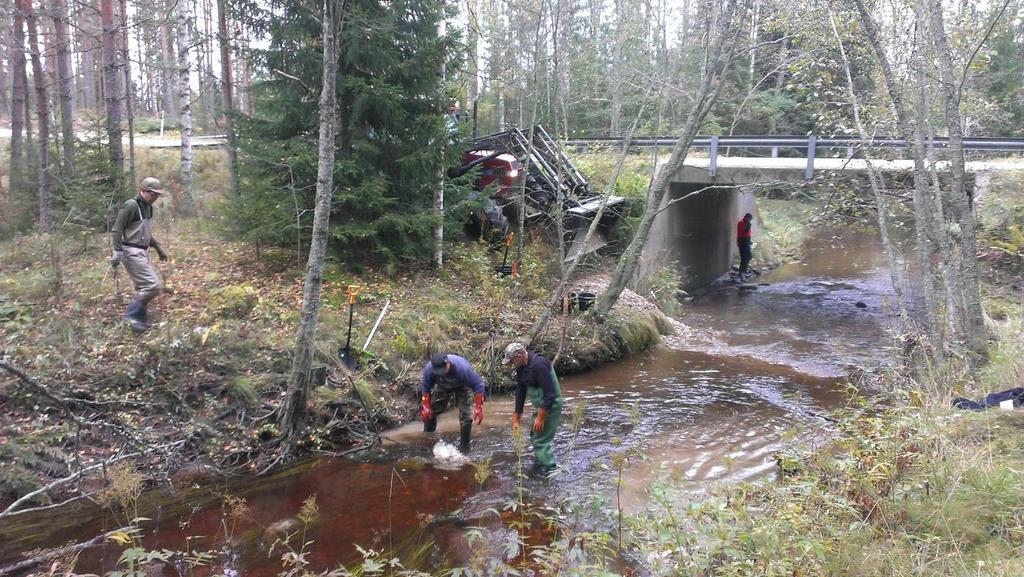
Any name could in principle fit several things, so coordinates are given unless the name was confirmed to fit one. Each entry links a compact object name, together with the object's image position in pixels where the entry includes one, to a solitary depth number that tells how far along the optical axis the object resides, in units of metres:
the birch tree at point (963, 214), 7.75
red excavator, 12.66
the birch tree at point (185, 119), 13.20
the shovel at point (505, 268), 11.70
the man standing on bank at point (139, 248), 7.41
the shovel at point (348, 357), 8.06
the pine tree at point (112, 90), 11.07
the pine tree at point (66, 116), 11.20
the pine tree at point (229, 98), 10.34
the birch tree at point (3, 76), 19.17
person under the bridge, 19.58
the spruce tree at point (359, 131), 9.42
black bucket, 11.43
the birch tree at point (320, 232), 6.43
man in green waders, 6.59
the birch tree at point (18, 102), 12.67
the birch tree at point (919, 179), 7.85
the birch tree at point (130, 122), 11.65
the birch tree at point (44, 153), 11.21
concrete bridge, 14.51
